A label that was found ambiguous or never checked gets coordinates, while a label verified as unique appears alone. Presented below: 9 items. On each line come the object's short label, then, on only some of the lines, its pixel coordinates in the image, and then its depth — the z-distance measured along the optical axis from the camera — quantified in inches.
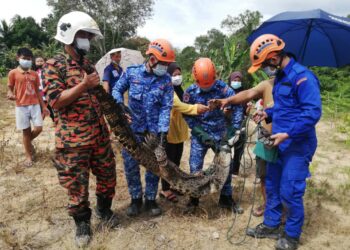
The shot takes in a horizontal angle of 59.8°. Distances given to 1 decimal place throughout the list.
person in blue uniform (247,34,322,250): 112.1
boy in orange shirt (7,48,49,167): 213.6
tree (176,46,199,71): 1203.9
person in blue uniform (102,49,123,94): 206.4
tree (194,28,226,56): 1455.5
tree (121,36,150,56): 1217.2
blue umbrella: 147.6
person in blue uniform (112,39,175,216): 137.6
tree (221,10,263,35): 972.4
